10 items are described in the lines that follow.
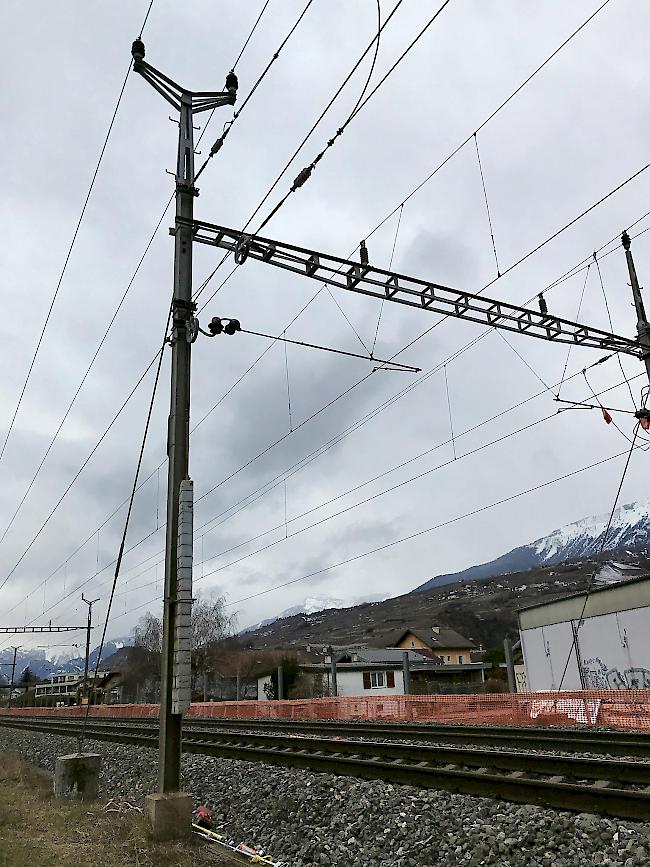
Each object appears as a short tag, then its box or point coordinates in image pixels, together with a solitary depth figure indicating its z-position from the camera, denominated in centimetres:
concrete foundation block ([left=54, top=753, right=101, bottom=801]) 1162
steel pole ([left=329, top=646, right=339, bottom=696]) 3369
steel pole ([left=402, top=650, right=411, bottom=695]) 2906
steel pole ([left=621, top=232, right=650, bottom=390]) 1602
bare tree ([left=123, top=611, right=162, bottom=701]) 8644
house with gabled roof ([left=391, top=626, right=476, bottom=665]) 10225
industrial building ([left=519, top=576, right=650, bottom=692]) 3088
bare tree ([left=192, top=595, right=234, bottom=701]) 8031
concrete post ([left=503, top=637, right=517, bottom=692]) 2620
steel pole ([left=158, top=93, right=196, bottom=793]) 894
